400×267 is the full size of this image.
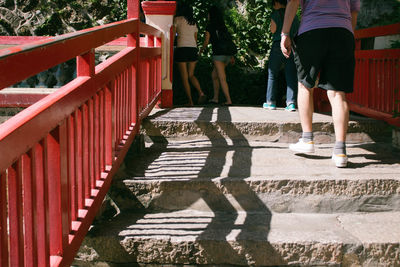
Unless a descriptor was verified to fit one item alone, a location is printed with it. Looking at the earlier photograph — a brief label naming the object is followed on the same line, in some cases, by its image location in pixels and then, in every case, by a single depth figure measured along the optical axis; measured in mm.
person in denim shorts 6503
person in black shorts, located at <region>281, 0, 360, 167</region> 3457
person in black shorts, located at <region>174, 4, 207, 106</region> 6348
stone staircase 2619
